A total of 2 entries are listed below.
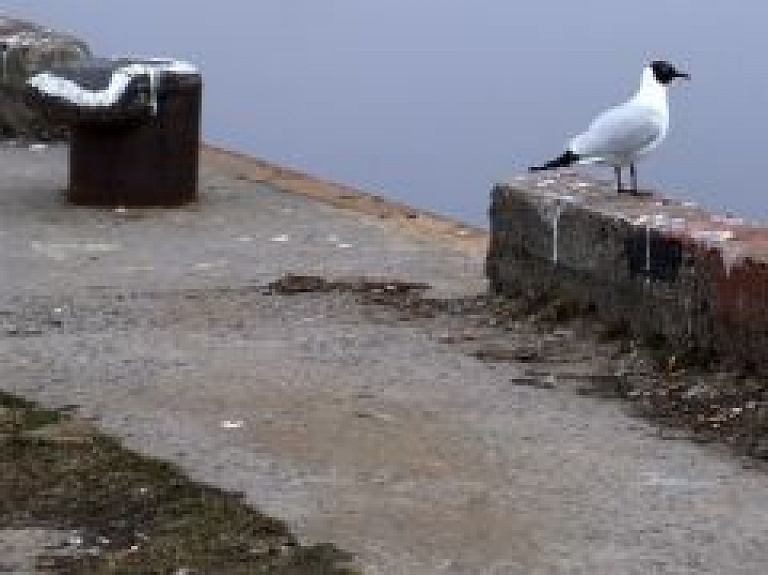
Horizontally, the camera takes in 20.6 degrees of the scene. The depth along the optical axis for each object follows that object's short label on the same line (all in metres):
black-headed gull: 7.60
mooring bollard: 9.84
